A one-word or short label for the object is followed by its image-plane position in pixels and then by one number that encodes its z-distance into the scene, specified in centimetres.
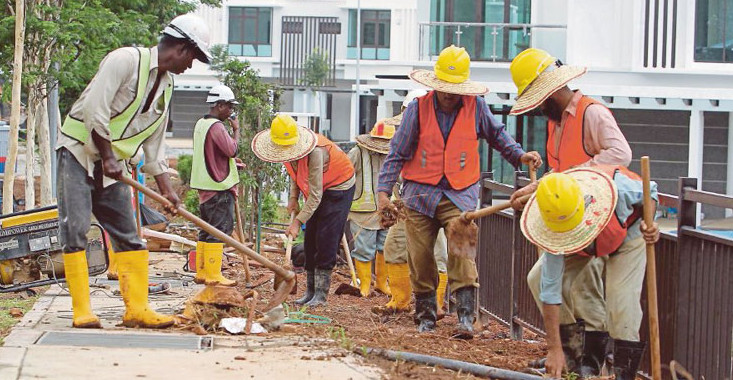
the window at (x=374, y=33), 5612
